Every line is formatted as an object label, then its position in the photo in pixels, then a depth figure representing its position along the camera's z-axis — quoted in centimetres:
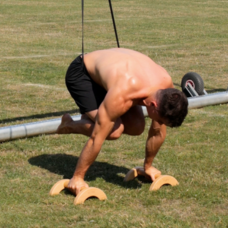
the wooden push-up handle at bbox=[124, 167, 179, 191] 947
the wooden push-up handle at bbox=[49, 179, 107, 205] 876
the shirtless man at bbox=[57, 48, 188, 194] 831
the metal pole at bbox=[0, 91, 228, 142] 1198
